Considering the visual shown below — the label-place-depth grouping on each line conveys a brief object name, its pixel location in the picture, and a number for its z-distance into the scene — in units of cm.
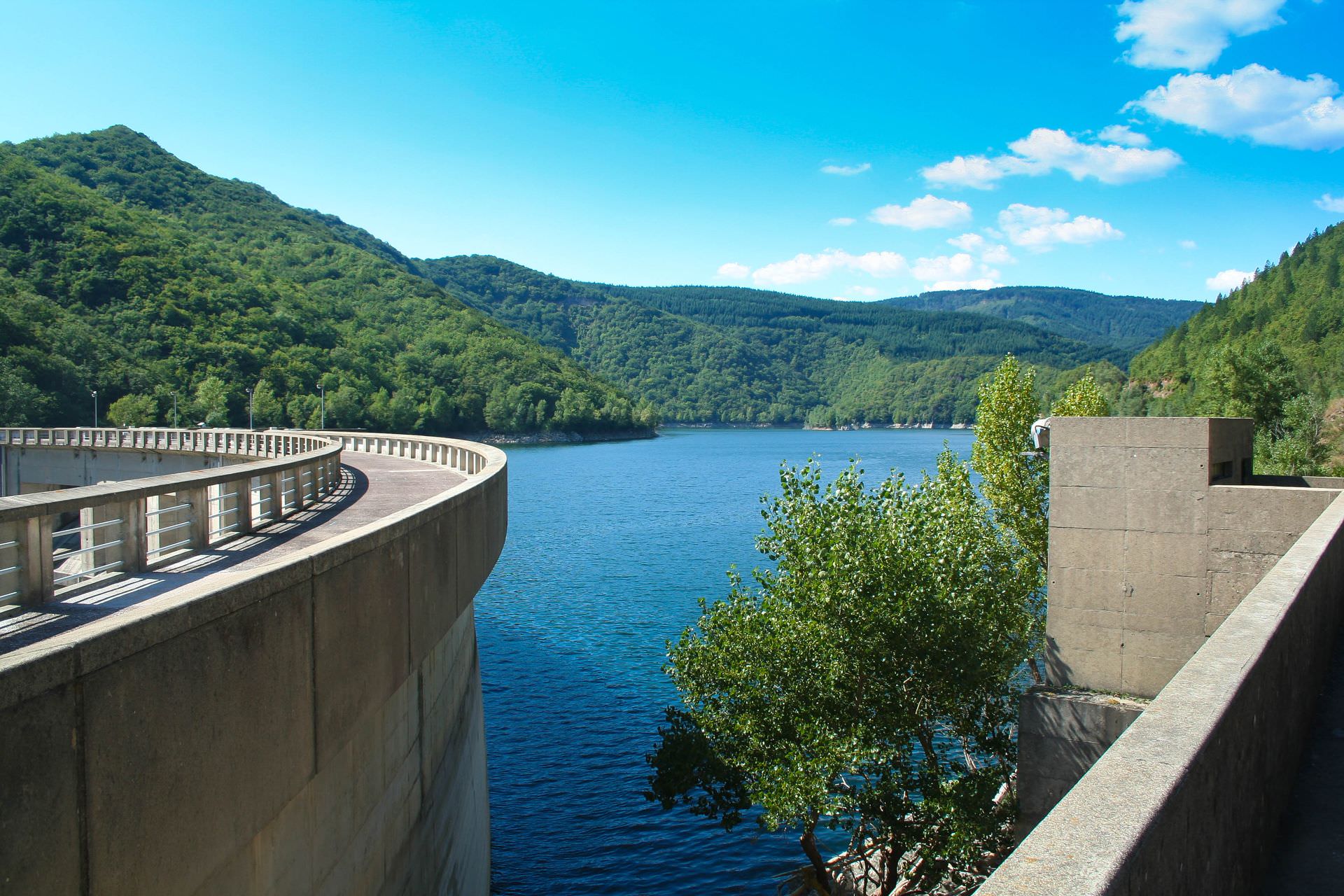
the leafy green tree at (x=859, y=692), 1425
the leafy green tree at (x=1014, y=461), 2919
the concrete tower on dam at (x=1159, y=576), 677
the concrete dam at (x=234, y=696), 401
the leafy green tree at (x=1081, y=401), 3375
